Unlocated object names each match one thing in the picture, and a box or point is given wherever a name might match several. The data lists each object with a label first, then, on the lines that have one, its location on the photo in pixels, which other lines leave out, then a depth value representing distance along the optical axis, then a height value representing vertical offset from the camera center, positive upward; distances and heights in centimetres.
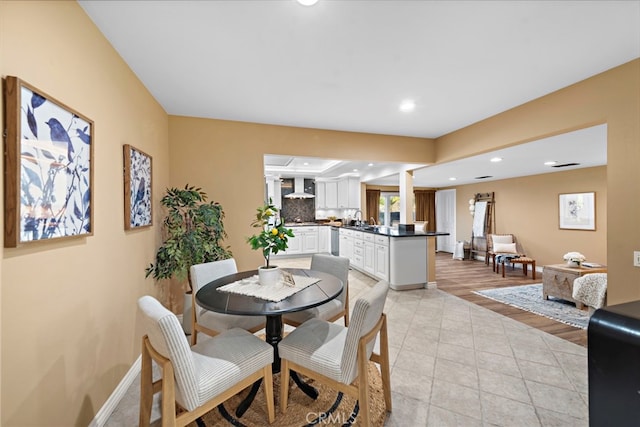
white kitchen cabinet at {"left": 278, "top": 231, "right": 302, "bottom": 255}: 737 -92
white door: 905 -19
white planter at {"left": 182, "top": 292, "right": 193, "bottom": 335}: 282 -103
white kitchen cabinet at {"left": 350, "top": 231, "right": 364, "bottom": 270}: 560 -81
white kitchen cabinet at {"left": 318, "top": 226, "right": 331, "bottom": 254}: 762 -75
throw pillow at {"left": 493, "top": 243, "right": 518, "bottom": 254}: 637 -87
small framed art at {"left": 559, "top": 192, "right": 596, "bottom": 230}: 550 +0
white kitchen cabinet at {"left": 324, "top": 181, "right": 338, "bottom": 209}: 796 +50
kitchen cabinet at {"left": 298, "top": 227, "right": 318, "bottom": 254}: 749 -75
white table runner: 182 -55
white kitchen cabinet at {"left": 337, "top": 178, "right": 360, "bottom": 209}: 771 +53
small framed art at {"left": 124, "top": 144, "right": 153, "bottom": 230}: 207 +20
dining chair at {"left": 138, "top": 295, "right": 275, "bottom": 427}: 123 -80
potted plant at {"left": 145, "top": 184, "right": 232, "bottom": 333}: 264 -26
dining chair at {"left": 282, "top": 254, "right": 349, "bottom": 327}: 230 -82
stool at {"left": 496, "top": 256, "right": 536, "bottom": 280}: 559 -106
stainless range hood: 780 +65
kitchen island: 448 -78
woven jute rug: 167 -128
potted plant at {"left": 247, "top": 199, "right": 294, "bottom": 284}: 198 -21
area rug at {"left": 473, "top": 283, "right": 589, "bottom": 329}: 341 -134
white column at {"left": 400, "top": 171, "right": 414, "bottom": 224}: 503 +29
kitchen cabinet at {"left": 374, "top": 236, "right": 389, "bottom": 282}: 467 -80
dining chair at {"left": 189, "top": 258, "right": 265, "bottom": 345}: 210 -84
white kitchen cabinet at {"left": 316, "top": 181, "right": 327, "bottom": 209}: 802 +50
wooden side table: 389 -101
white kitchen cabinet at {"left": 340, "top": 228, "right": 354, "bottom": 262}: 613 -72
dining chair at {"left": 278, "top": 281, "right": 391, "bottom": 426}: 142 -80
